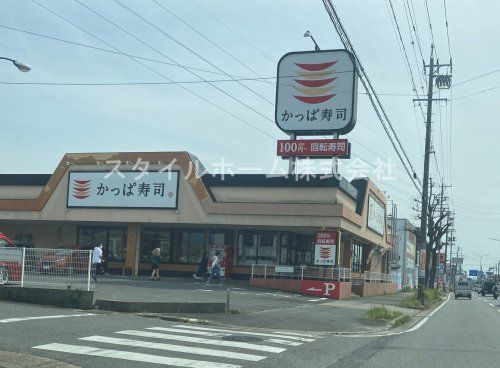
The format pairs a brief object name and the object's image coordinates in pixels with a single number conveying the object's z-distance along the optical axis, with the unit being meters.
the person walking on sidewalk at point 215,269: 28.17
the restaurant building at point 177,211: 28.98
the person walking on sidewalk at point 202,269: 31.80
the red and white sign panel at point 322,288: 27.67
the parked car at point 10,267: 17.42
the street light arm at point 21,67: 18.25
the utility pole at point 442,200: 54.38
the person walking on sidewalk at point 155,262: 29.20
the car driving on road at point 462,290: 57.41
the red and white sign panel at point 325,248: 28.23
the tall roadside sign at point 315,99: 33.75
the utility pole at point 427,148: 30.84
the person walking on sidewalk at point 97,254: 23.58
